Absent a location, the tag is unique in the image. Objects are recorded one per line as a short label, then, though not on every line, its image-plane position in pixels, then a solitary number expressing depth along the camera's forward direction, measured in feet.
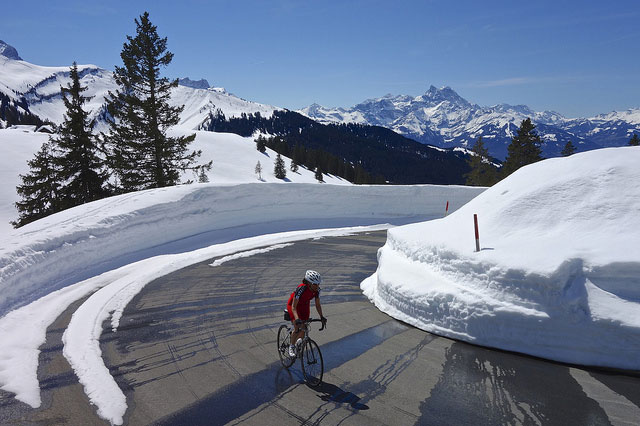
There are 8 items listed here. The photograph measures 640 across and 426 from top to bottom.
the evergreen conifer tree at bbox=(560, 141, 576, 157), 160.01
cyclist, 17.17
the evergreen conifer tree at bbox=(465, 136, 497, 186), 159.63
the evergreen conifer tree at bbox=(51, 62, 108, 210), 73.10
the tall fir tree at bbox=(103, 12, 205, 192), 71.87
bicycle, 16.66
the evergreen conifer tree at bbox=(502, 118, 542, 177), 144.15
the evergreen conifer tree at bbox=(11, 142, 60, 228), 75.05
